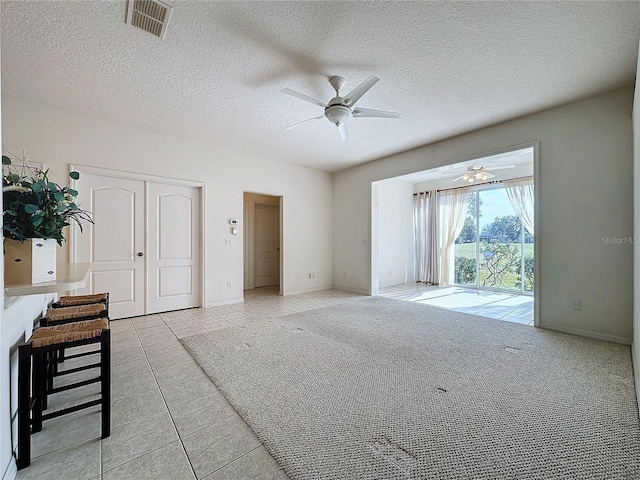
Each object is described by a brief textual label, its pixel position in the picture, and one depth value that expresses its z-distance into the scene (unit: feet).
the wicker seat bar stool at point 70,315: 6.37
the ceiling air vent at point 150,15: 6.32
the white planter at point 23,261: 4.53
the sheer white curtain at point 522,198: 18.92
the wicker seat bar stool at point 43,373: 4.62
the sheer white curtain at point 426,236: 23.65
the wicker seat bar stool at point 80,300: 7.61
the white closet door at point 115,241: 12.35
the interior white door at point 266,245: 23.02
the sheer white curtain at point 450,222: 22.39
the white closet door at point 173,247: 14.02
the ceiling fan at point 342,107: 8.56
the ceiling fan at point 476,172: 17.04
